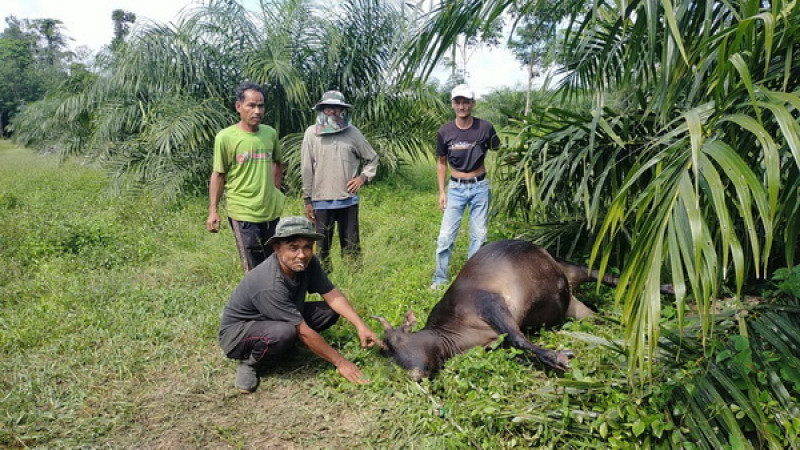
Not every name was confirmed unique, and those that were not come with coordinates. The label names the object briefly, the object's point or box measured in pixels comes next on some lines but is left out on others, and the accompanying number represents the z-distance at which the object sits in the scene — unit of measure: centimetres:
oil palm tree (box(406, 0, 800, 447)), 159
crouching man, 312
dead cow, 325
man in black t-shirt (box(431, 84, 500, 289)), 440
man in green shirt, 400
